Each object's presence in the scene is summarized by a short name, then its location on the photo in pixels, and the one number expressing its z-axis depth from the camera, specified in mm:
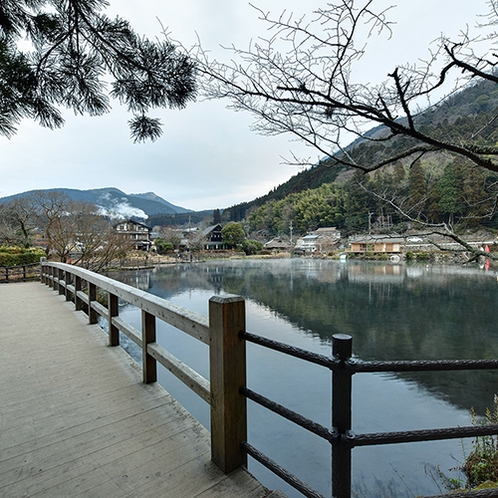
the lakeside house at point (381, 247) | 33906
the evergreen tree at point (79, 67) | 1618
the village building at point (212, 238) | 44375
